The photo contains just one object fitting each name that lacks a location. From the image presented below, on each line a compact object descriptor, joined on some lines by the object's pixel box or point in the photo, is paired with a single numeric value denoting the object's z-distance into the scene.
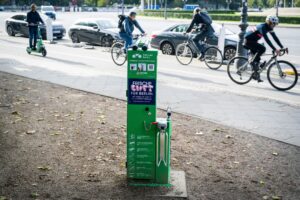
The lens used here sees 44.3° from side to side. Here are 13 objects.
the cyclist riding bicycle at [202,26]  12.77
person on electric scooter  14.79
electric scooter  14.93
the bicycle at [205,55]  12.49
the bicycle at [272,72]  9.46
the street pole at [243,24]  11.56
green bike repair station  4.09
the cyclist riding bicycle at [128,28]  12.48
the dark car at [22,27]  21.91
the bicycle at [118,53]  13.02
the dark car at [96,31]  18.27
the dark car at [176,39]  13.85
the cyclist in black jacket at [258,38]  9.09
